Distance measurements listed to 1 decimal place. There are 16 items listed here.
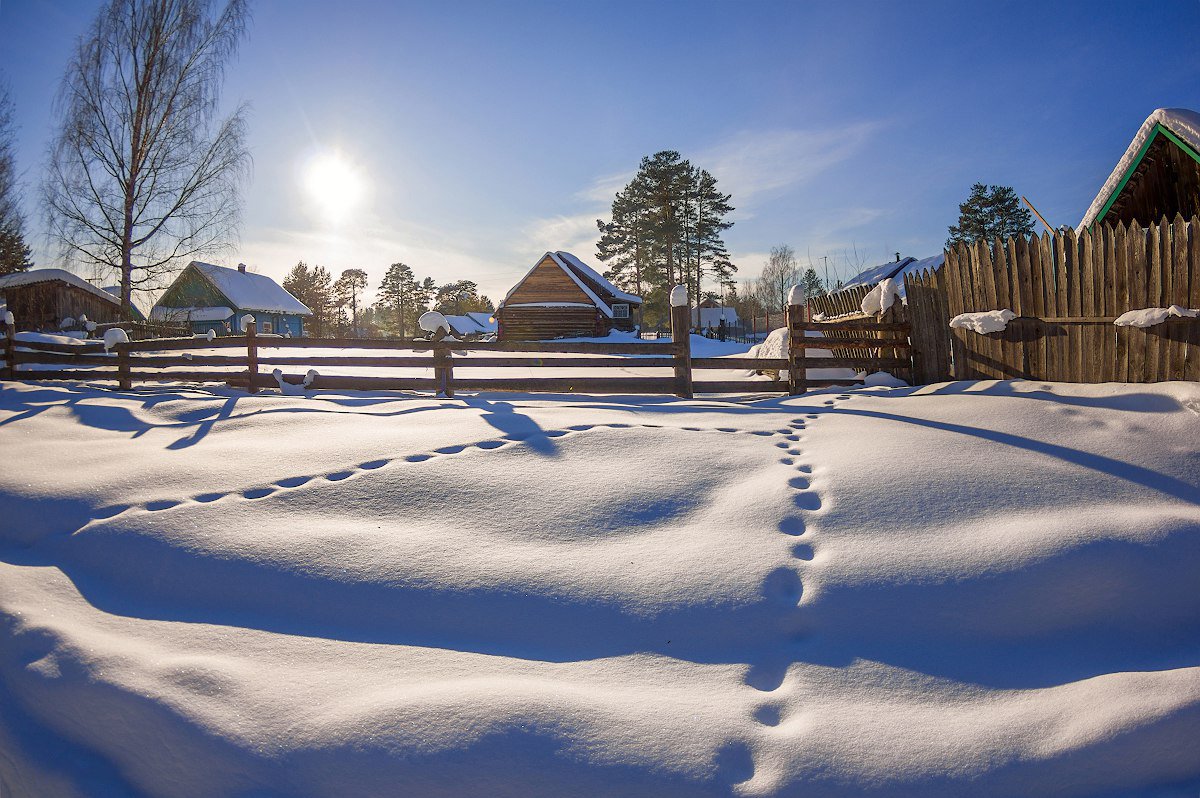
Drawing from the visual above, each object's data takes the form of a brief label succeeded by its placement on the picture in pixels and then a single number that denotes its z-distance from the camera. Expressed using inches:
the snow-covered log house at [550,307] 1128.8
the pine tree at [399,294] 2913.4
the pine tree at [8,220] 832.3
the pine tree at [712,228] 1808.6
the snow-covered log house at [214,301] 1289.4
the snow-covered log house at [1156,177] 298.4
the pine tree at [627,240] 1851.6
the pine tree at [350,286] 2878.9
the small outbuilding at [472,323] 2338.3
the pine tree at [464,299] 3149.6
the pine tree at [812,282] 2278.9
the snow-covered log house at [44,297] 974.4
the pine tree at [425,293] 2948.1
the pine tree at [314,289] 2596.0
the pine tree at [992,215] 1540.4
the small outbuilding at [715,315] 2340.4
